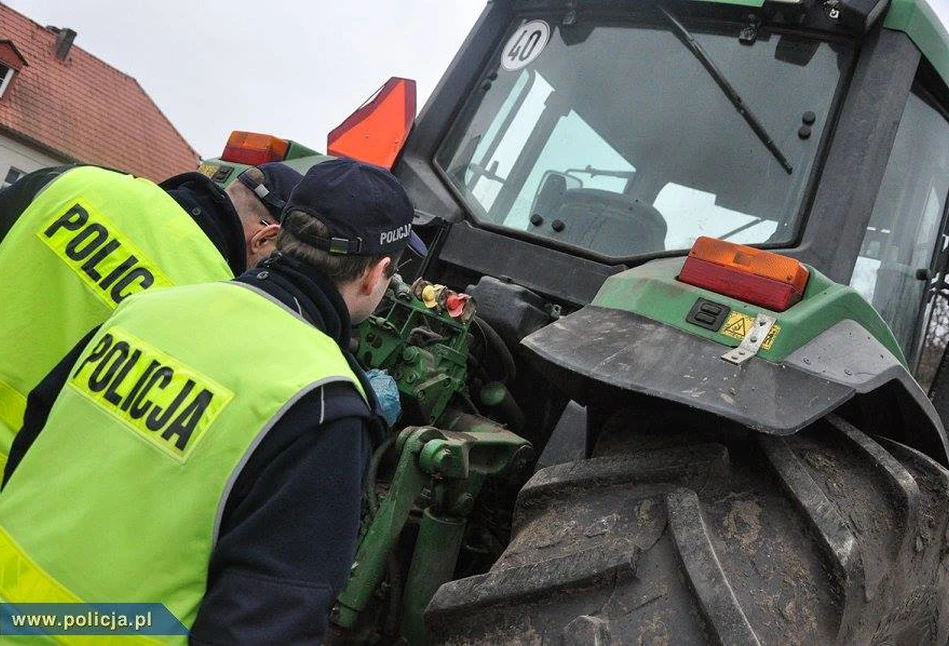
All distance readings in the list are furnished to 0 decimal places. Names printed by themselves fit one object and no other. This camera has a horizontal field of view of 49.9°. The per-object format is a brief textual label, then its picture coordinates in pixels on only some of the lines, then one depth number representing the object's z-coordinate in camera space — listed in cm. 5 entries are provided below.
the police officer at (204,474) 145
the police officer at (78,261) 211
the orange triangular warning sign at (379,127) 369
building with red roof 2911
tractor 200
